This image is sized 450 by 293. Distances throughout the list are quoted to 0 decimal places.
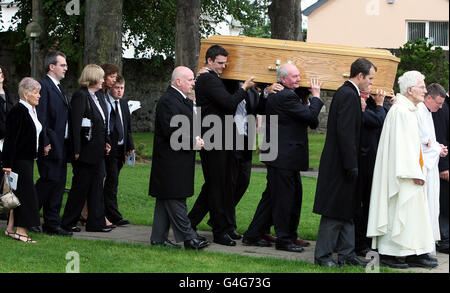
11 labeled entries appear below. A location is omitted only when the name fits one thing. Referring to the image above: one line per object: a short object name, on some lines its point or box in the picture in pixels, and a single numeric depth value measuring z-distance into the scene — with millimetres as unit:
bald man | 14117
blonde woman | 15959
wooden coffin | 14634
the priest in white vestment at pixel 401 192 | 12969
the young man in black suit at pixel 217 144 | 14811
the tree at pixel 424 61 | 37646
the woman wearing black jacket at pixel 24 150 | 14748
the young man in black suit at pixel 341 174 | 12919
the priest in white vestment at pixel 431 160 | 14634
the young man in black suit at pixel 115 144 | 17296
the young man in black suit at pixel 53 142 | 15543
